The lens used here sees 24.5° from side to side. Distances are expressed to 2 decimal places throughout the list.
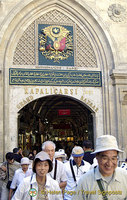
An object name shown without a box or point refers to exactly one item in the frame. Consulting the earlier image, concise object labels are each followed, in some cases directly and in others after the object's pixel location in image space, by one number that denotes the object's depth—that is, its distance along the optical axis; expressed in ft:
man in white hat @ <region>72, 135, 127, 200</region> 7.55
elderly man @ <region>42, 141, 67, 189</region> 13.79
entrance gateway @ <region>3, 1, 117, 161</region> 39.68
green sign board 39.78
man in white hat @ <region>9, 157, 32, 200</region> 16.79
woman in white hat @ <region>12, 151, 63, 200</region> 9.50
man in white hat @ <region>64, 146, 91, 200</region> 14.17
